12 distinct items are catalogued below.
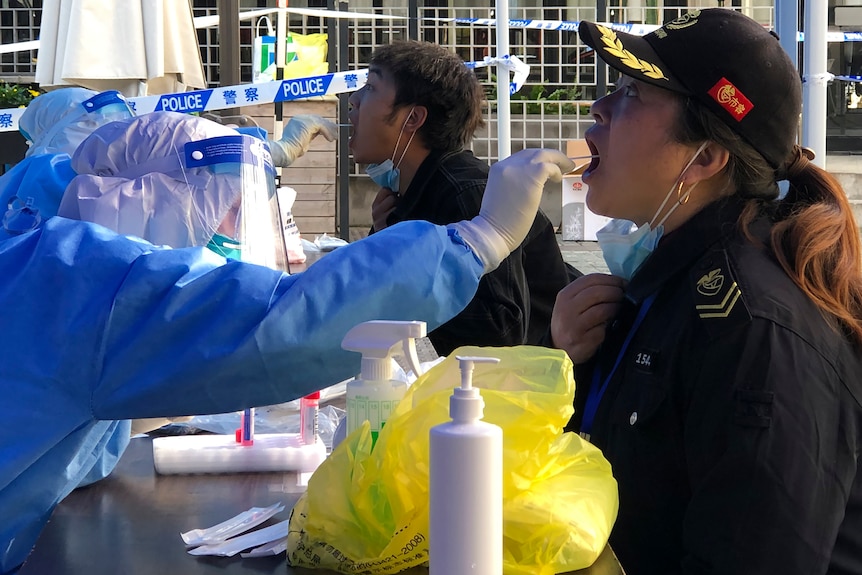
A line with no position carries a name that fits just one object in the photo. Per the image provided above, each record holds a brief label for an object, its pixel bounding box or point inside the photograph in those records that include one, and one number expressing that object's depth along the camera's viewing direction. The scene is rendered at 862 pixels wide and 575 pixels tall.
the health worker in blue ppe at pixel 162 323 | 1.45
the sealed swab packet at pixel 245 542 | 1.56
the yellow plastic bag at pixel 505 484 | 1.27
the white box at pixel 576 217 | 10.84
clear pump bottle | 1.41
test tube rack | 2.09
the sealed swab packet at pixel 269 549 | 1.54
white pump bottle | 1.04
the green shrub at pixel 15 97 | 9.37
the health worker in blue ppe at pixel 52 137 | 2.53
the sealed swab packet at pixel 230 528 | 1.61
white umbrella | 5.66
